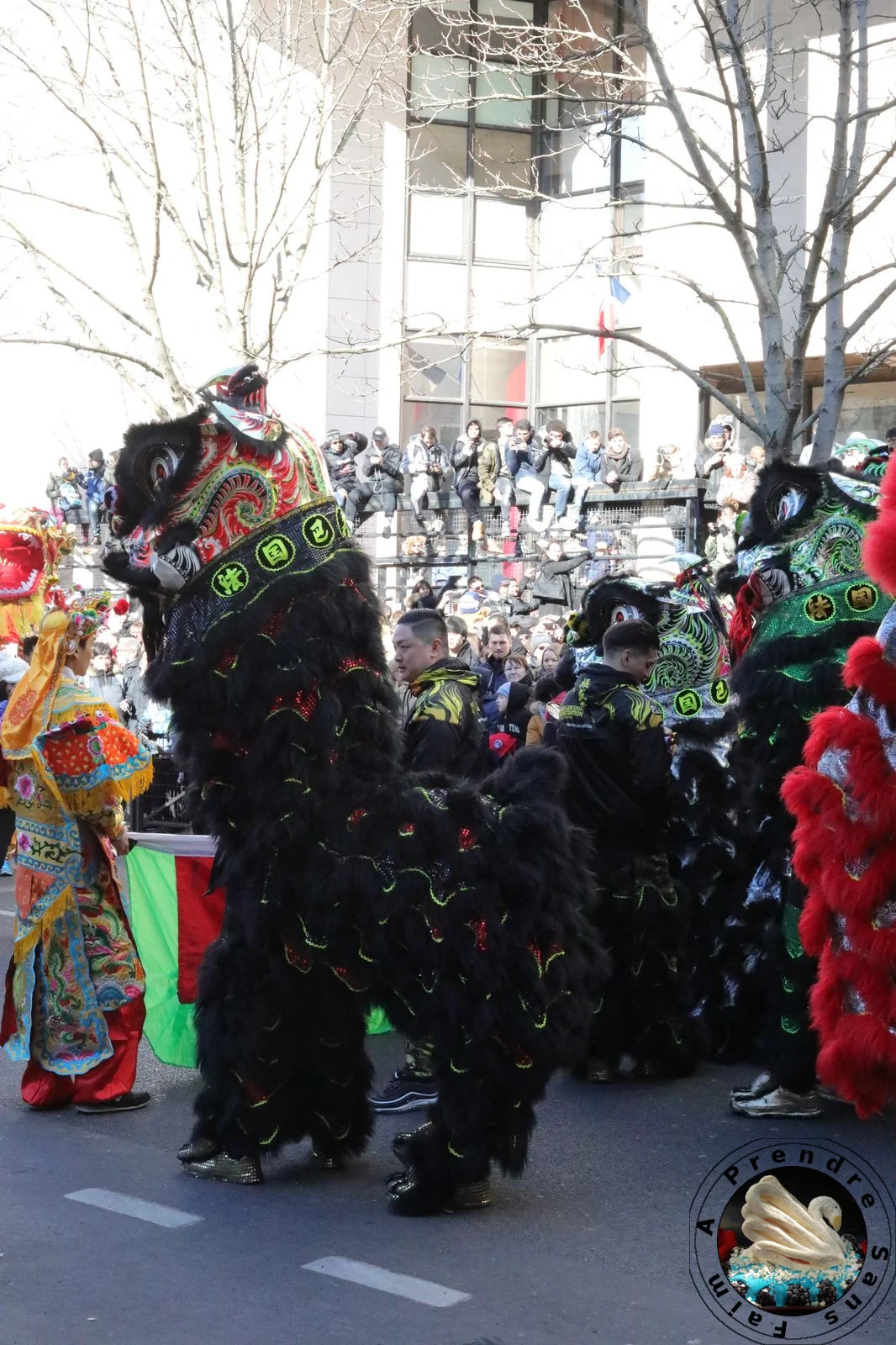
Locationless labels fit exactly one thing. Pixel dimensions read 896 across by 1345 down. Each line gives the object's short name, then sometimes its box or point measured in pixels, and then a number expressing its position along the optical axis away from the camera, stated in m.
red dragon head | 7.98
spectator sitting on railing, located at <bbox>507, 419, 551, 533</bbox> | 20.38
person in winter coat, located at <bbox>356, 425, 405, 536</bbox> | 22.06
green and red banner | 6.39
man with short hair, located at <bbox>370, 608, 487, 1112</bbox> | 6.04
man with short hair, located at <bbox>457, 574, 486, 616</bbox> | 15.98
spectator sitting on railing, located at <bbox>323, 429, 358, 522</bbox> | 21.84
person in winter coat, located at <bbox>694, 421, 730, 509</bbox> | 16.91
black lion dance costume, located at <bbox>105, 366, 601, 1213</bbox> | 4.61
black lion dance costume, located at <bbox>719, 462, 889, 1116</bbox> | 5.59
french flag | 25.61
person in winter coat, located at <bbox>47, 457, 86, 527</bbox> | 23.84
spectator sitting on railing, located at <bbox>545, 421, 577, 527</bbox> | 19.84
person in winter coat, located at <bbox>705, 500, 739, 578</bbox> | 15.20
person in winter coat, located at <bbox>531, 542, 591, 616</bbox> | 17.41
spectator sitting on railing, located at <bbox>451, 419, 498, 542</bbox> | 21.05
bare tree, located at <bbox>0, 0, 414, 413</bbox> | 15.51
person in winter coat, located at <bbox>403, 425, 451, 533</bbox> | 21.81
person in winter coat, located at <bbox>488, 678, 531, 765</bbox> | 10.48
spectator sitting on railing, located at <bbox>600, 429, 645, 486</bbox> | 19.67
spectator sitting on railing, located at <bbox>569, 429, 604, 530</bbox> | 19.61
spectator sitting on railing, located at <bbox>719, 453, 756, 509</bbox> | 15.97
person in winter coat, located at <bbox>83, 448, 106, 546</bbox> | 23.22
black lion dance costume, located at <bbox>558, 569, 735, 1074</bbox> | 6.55
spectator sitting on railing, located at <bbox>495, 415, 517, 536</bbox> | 20.67
